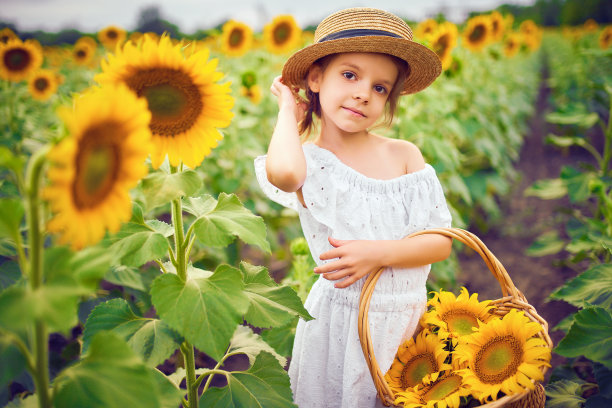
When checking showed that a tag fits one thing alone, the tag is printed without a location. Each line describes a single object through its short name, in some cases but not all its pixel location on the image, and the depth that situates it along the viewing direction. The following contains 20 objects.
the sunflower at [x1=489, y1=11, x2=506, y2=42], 4.33
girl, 1.36
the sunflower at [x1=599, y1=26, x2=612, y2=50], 6.71
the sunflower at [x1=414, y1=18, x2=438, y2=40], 3.70
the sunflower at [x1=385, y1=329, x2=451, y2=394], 1.36
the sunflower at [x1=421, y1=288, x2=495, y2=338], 1.42
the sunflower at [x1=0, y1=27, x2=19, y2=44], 3.45
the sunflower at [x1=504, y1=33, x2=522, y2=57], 5.42
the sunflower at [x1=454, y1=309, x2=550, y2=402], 1.18
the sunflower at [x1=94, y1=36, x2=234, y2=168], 0.89
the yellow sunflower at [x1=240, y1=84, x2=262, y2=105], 3.53
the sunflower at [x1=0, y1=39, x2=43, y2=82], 3.18
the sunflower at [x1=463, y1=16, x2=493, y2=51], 4.05
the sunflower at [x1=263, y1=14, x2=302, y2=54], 4.11
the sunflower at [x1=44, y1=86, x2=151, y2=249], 0.60
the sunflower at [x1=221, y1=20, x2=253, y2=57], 4.39
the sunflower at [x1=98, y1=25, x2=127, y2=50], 4.61
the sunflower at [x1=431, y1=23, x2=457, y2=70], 2.96
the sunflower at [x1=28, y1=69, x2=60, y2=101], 3.74
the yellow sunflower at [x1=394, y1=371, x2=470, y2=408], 1.21
